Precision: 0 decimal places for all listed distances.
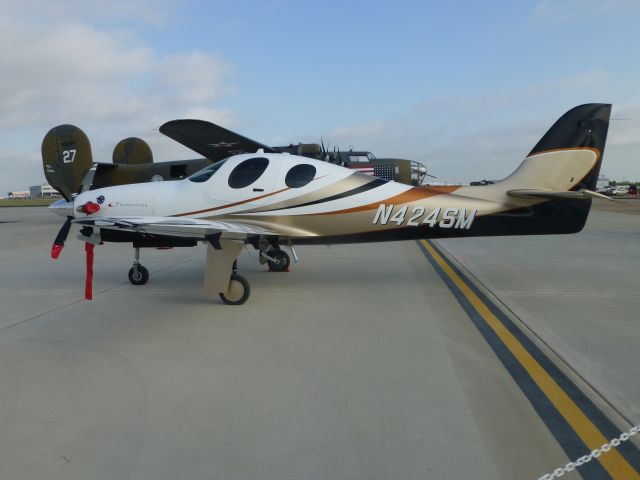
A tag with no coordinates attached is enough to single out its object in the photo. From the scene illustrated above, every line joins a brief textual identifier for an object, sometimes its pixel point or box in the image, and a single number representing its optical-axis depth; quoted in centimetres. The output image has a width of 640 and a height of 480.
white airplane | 759
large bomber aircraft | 1952
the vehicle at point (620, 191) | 7941
